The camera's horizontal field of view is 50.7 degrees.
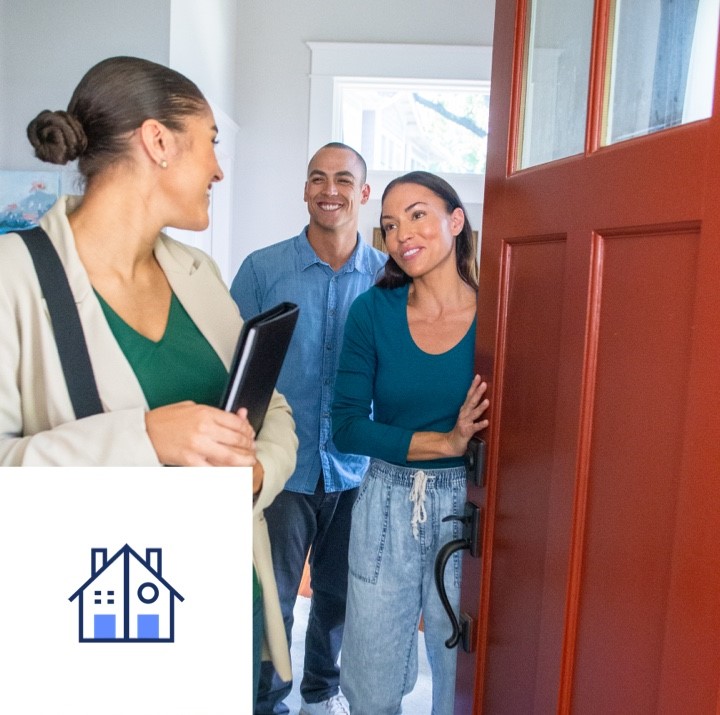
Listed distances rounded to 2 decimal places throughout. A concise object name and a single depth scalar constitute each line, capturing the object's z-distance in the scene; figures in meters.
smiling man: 2.04
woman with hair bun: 0.88
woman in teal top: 1.44
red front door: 0.71
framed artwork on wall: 2.83
